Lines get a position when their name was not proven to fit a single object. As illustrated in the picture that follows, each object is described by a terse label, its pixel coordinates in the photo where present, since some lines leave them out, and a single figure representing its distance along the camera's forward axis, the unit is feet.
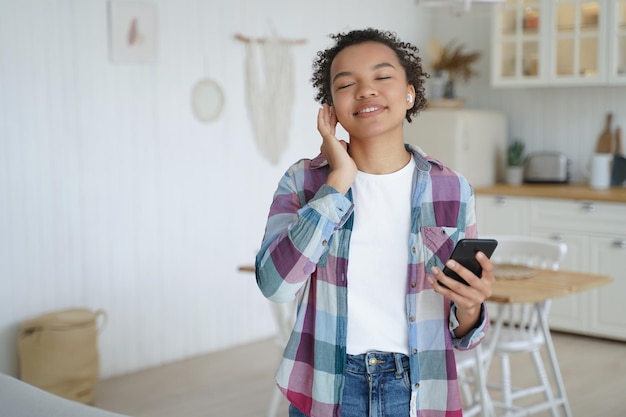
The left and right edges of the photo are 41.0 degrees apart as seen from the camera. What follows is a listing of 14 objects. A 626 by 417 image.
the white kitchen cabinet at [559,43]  16.63
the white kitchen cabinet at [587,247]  15.93
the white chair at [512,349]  10.25
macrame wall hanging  16.26
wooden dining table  9.52
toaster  18.22
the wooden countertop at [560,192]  16.07
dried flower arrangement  19.19
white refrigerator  18.10
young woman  4.77
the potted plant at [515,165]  18.75
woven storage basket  12.41
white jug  17.24
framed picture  14.01
